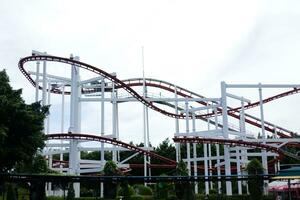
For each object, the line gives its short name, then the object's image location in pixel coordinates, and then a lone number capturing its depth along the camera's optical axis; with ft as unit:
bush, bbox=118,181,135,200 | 65.00
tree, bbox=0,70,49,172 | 71.56
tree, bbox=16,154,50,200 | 94.25
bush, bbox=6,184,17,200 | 63.16
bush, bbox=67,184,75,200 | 58.39
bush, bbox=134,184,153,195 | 121.35
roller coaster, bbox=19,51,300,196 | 111.24
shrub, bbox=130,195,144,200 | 98.68
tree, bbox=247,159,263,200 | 55.26
